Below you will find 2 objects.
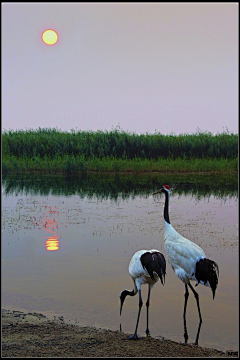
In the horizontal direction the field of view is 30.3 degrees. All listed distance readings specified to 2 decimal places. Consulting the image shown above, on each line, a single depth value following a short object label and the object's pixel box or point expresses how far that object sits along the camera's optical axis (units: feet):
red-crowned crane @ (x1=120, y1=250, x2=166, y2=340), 18.86
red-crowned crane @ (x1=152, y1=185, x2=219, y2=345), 20.01
